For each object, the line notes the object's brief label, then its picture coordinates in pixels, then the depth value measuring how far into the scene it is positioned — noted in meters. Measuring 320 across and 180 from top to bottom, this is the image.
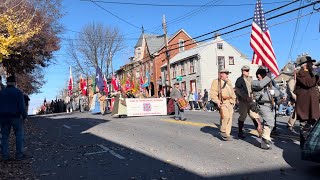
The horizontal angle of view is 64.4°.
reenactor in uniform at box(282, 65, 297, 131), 7.19
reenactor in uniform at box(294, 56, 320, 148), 5.45
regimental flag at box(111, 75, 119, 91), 25.12
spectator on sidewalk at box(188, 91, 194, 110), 21.37
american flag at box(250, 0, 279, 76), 7.50
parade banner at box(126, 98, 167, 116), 15.11
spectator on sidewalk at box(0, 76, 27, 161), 5.77
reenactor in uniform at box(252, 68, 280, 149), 5.71
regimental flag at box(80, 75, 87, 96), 31.01
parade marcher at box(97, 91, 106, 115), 18.51
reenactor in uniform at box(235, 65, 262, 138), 6.36
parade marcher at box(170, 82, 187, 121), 11.94
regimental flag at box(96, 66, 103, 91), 20.73
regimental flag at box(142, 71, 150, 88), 31.59
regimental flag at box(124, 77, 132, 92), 26.79
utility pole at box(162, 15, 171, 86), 23.44
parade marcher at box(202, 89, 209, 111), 19.62
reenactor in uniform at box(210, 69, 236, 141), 6.60
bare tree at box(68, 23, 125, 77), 39.01
